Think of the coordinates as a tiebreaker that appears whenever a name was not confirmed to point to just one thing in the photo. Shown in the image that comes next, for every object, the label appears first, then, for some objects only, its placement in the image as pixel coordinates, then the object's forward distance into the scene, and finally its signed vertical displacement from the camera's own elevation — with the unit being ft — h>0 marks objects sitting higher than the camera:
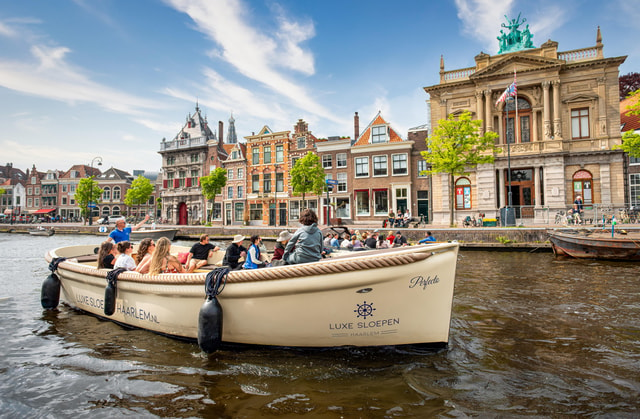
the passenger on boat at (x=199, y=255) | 21.38 -2.47
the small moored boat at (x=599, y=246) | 41.86 -4.71
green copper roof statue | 87.04 +45.10
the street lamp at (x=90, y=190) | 147.23 +13.27
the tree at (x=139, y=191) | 151.02 +12.61
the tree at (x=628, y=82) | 110.93 +42.15
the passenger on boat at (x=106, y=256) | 20.26 -2.21
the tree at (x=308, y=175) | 96.68 +11.66
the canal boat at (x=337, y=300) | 12.66 -3.43
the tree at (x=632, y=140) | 59.41 +12.22
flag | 68.39 +24.25
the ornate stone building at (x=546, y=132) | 76.23 +18.59
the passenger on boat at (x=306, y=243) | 14.83 -1.21
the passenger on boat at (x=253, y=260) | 18.78 -2.46
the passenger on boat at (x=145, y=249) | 19.96 -1.79
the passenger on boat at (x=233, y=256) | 20.53 -2.37
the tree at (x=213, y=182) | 122.31 +12.93
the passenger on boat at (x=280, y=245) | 21.43 -1.94
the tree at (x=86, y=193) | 148.46 +12.09
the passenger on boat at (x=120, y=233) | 26.40 -1.08
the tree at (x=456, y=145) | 72.13 +14.76
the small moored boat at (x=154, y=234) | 90.17 -4.06
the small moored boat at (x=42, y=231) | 112.78 -3.46
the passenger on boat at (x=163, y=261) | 17.03 -2.23
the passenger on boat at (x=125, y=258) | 19.22 -2.23
